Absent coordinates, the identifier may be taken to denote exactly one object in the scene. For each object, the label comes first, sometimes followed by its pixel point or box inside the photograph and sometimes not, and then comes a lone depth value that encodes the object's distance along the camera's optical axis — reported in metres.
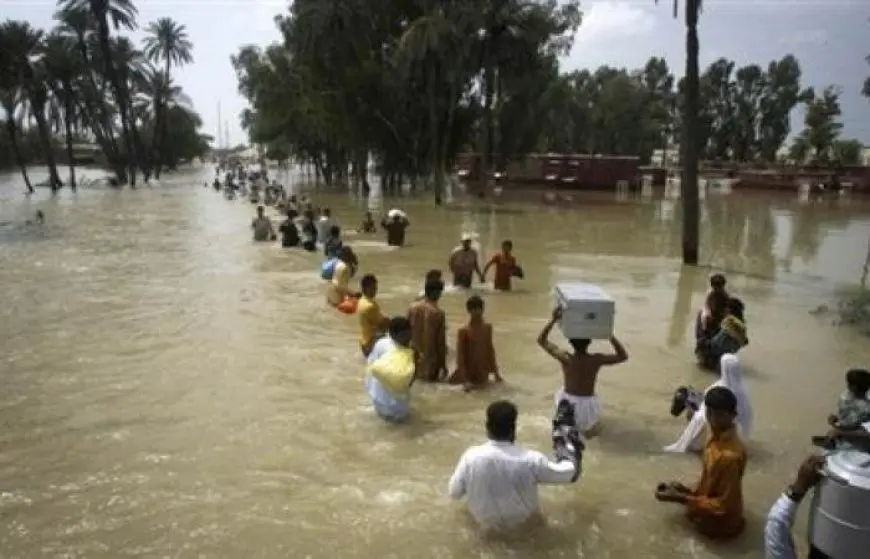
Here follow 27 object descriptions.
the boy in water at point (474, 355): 8.42
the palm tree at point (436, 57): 34.75
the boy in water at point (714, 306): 9.81
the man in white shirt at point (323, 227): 21.05
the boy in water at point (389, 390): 7.39
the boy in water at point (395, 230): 22.02
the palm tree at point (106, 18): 58.66
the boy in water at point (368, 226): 25.52
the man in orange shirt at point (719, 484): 5.18
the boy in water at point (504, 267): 14.85
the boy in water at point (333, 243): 16.39
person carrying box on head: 6.86
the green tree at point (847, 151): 68.75
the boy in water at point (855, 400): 5.85
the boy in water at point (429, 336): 8.62
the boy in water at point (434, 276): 8.60
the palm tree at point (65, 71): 56.03
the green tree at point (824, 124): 69.56
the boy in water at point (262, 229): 23.31
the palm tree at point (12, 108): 52.12
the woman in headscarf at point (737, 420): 6.61
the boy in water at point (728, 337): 9.10
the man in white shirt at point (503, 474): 5.07
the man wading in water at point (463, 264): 14.95
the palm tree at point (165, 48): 77.50
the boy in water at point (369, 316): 8.97
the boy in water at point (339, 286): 12.85
